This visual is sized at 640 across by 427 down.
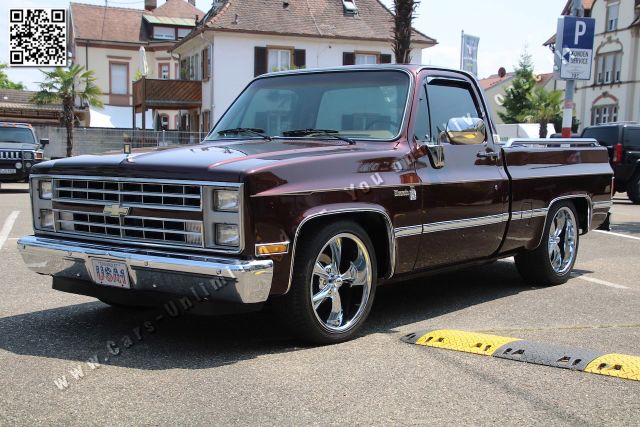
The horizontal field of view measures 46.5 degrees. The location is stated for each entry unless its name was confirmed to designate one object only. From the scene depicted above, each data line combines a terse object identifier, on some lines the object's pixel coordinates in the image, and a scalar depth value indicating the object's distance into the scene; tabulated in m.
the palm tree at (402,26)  18.69
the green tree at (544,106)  49.34
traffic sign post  16.62
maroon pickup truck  4.39
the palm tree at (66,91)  34.94
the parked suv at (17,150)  19.91
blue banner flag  15.42
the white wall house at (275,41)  36.44
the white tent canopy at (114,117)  42.78
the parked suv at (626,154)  18.70
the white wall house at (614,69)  43.75
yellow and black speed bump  4.50
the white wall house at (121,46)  51.28
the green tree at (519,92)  53.09
